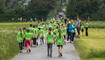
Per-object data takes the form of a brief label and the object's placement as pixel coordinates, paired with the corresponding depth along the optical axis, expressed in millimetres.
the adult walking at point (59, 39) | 18953
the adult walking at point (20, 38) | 21609
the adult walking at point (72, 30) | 28347
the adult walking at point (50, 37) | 19016
